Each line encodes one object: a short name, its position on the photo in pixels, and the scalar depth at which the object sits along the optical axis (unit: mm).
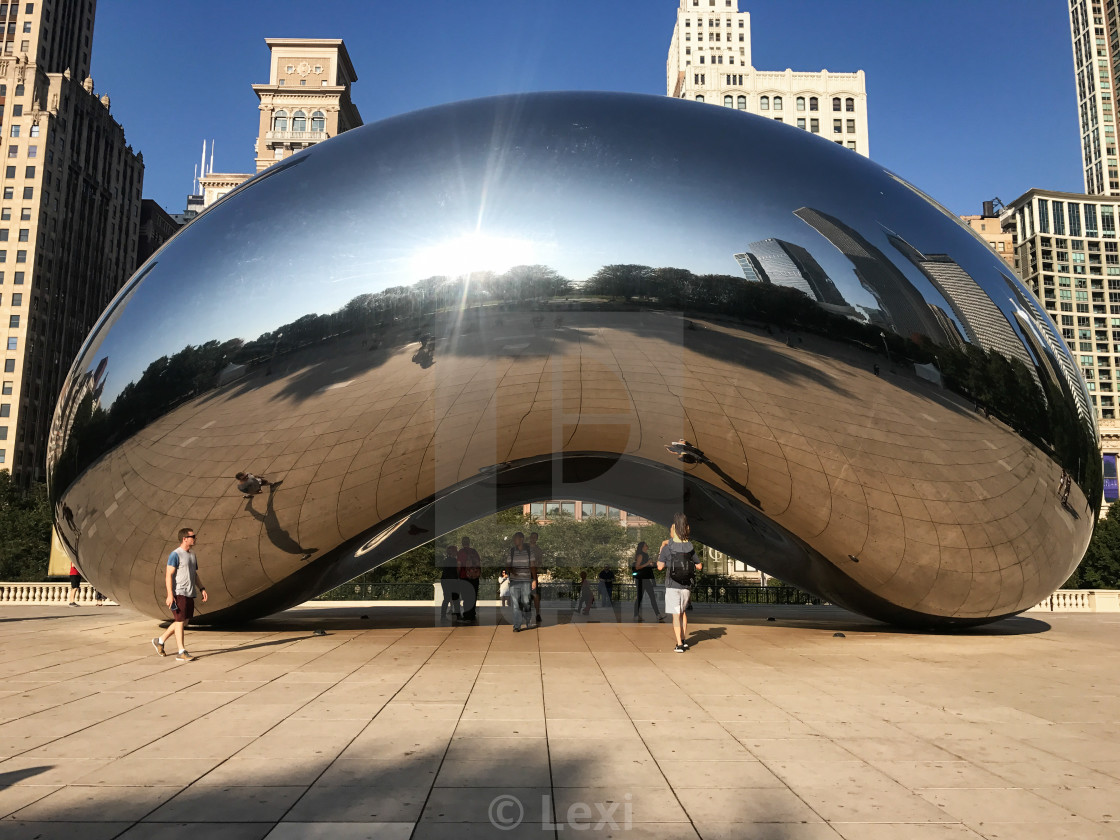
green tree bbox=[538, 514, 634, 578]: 69000
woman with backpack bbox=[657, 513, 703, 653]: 8992
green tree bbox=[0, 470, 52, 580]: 52750
